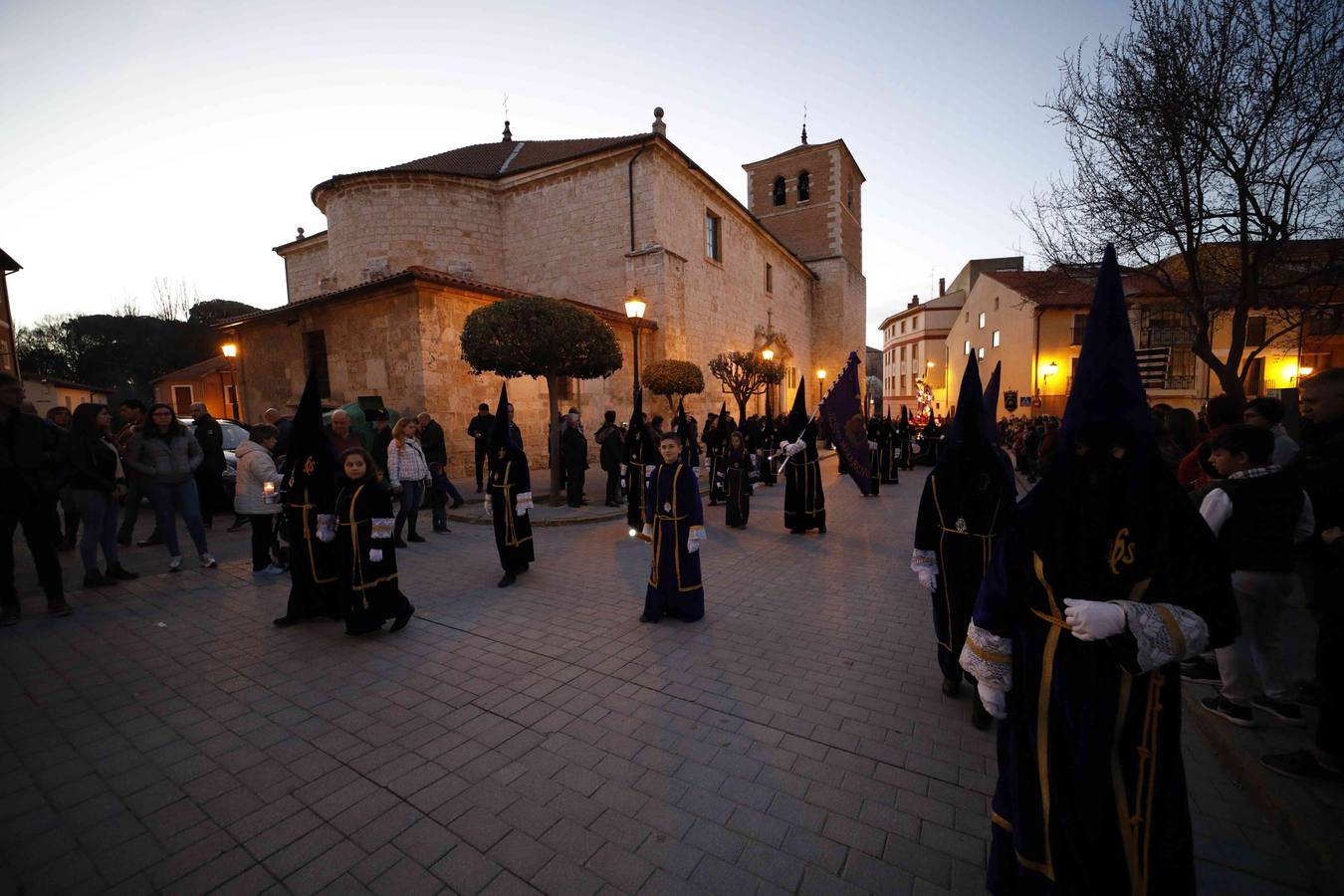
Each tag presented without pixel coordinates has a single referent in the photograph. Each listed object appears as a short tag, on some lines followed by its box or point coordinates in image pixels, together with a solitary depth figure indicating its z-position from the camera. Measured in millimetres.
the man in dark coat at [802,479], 8633
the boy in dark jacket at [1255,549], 3117
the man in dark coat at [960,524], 3512
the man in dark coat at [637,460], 8258
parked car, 10391
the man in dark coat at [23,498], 5000
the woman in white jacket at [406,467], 7594
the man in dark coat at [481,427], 10938
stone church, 15117
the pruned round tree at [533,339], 10445
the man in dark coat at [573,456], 10945
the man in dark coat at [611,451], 11367
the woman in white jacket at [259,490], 6441
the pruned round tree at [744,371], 19156
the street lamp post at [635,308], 11031
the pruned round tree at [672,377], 17797
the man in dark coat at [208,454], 9281
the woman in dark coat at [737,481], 9336
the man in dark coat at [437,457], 8977
